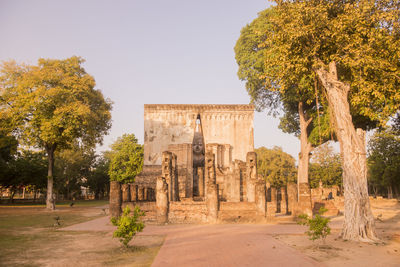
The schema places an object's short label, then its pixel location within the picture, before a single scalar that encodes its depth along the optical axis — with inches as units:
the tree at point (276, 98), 916.6
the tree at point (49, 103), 978.7
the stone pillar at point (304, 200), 652.7
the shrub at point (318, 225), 362.6
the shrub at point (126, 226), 353.4
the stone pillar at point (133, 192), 791.7
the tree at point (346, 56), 431.5
